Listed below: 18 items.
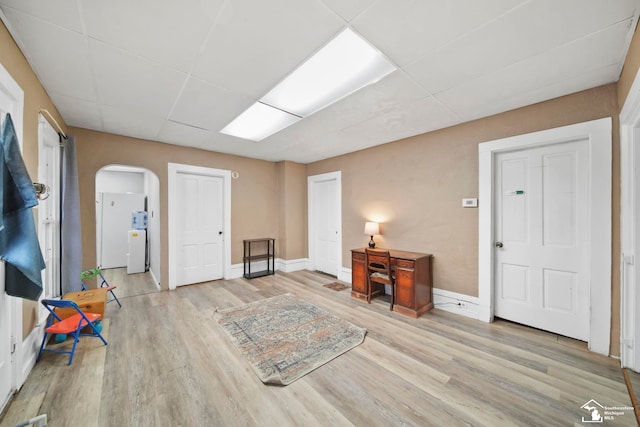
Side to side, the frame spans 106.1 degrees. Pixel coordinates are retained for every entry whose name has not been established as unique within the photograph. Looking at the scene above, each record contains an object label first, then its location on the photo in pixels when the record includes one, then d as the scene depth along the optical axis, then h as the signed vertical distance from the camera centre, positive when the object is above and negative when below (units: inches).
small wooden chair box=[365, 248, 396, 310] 135.3 -34.2
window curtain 116.5 -4.7
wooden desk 124.6 -37.9
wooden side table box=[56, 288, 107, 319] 101.8 -40.1
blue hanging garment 54.0 +0.3
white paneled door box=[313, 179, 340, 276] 204.1 -13.1
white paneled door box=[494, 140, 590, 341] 97.3 -11.7
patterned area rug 83.5 -53.3
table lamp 157.8 -11.4
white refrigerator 232.7 -13.4
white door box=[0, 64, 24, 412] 63.1 -30.2
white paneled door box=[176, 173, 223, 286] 175.5 -11.8
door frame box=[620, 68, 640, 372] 74.5 -8.0
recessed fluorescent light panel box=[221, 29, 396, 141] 73.6 +48.8
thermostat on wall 120.9 +4.4
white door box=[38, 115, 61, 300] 99.5 -0.3
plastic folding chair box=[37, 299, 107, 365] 85.6 -42.2
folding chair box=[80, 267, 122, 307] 130.1 -34.1
